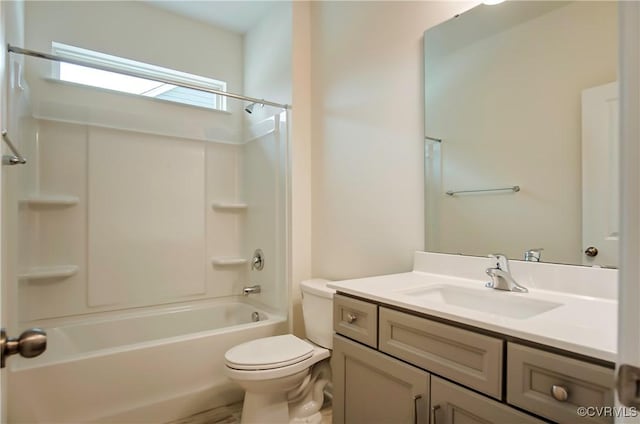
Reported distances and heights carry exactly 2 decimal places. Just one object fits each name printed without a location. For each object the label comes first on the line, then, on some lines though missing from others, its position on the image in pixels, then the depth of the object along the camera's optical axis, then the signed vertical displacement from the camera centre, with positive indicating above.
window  2.28 +0.98
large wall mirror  1.12 +0.32
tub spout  2.57 -0.60
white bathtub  1.55 -0.83
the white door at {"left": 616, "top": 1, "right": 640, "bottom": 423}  0.37 +0.01
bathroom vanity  0.72 -0.36
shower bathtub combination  1.67 -0.14
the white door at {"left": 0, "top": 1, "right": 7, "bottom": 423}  1.33 +0.38
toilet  1.54 -0.74
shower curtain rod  1.65 +0.81
